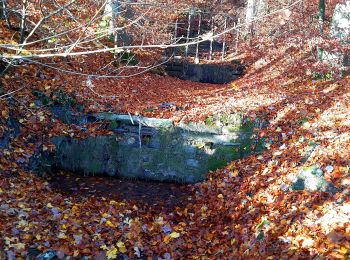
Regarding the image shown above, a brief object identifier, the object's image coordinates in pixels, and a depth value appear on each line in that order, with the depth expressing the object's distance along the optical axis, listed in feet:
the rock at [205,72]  46.65
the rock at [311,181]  17.17
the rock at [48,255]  14.51
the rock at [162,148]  25.46
